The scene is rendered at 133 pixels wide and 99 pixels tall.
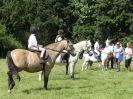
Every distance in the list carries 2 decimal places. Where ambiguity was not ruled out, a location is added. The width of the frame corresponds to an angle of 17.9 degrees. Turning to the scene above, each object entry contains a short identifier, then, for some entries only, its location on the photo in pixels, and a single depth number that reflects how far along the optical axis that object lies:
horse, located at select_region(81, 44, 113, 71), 27.33
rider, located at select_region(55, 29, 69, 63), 21.87
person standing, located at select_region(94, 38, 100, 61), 28.11
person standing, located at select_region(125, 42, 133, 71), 27.59
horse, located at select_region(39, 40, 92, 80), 21.21
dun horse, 15.48
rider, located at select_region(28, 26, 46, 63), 16.33
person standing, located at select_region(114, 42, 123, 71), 27.60
